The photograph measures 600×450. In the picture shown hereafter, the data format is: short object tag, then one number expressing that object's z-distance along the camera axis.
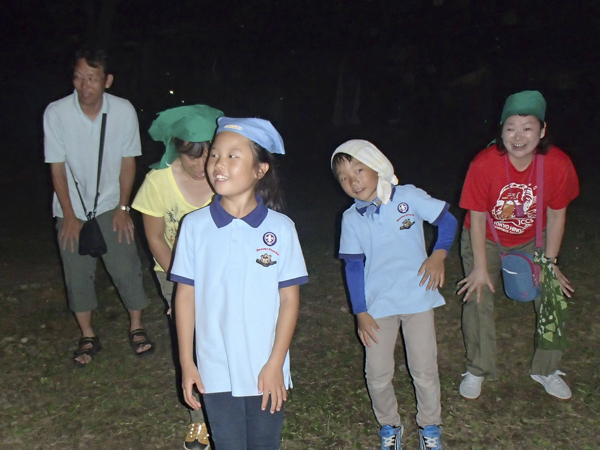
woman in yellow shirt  2.74
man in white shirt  3.76
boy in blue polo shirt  2.89
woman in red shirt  3.21
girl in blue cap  2.23
